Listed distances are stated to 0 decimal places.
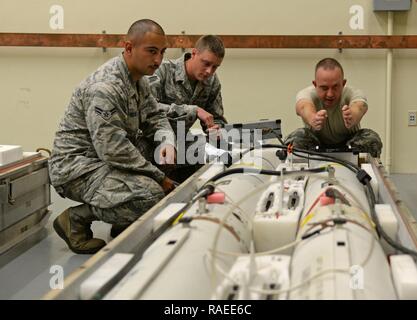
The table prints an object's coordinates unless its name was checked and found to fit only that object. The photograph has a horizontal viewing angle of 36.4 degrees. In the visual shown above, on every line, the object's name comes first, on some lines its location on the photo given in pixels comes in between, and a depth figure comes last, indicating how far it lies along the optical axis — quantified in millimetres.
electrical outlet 5113
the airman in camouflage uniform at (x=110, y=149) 2855
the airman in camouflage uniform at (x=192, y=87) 3523
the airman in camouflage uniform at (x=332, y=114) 3539
